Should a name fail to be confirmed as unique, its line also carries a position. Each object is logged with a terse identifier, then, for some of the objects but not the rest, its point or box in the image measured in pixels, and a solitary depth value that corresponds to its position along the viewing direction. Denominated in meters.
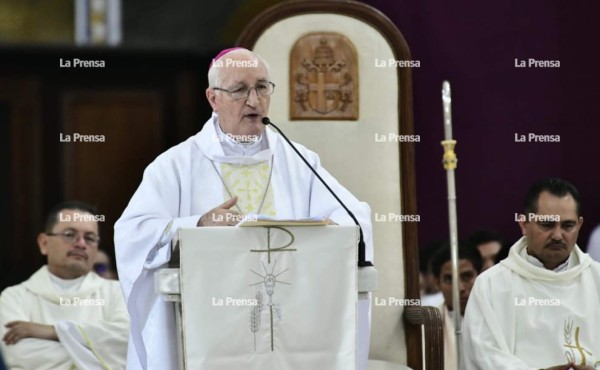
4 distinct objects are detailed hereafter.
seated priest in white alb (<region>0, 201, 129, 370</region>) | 13.57
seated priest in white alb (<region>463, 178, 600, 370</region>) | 12.80
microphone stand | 11.05
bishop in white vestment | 11.55
